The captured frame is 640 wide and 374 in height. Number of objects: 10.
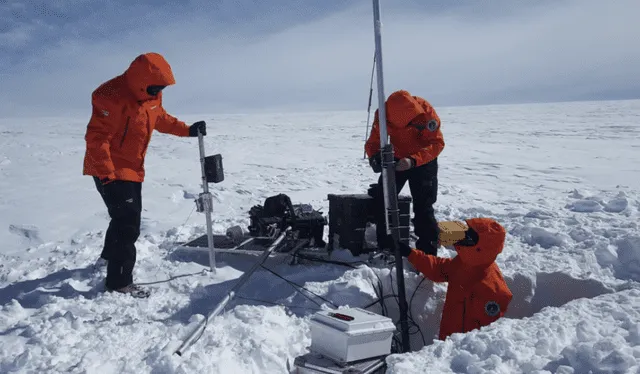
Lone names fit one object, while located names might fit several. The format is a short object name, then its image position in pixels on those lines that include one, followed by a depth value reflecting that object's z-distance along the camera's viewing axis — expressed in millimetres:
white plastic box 2449
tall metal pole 3385
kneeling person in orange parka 3428
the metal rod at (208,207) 4048
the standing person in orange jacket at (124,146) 3480
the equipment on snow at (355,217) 4414
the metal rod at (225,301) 2664
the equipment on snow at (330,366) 2414
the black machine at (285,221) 4879
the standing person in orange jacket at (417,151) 4082
